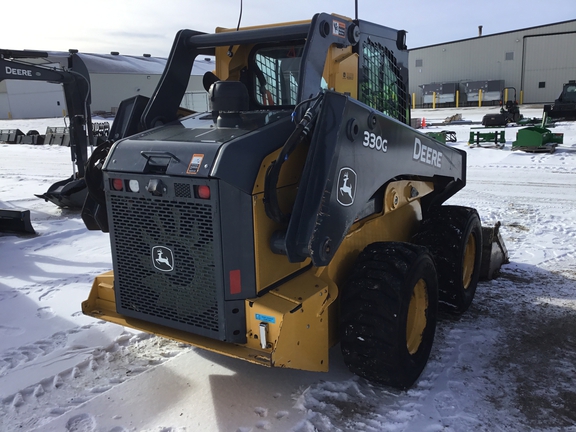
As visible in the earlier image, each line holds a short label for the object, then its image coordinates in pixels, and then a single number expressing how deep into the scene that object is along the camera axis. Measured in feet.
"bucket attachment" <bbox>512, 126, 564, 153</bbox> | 48.01
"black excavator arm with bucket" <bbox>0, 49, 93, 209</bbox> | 30.04
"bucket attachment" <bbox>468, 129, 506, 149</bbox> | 53.16
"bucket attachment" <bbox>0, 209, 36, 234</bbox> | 25.62
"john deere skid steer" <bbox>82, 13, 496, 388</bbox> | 9.65
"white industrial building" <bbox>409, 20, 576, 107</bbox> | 131.44
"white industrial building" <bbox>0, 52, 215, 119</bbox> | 151.23
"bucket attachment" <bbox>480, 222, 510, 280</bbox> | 18.40
